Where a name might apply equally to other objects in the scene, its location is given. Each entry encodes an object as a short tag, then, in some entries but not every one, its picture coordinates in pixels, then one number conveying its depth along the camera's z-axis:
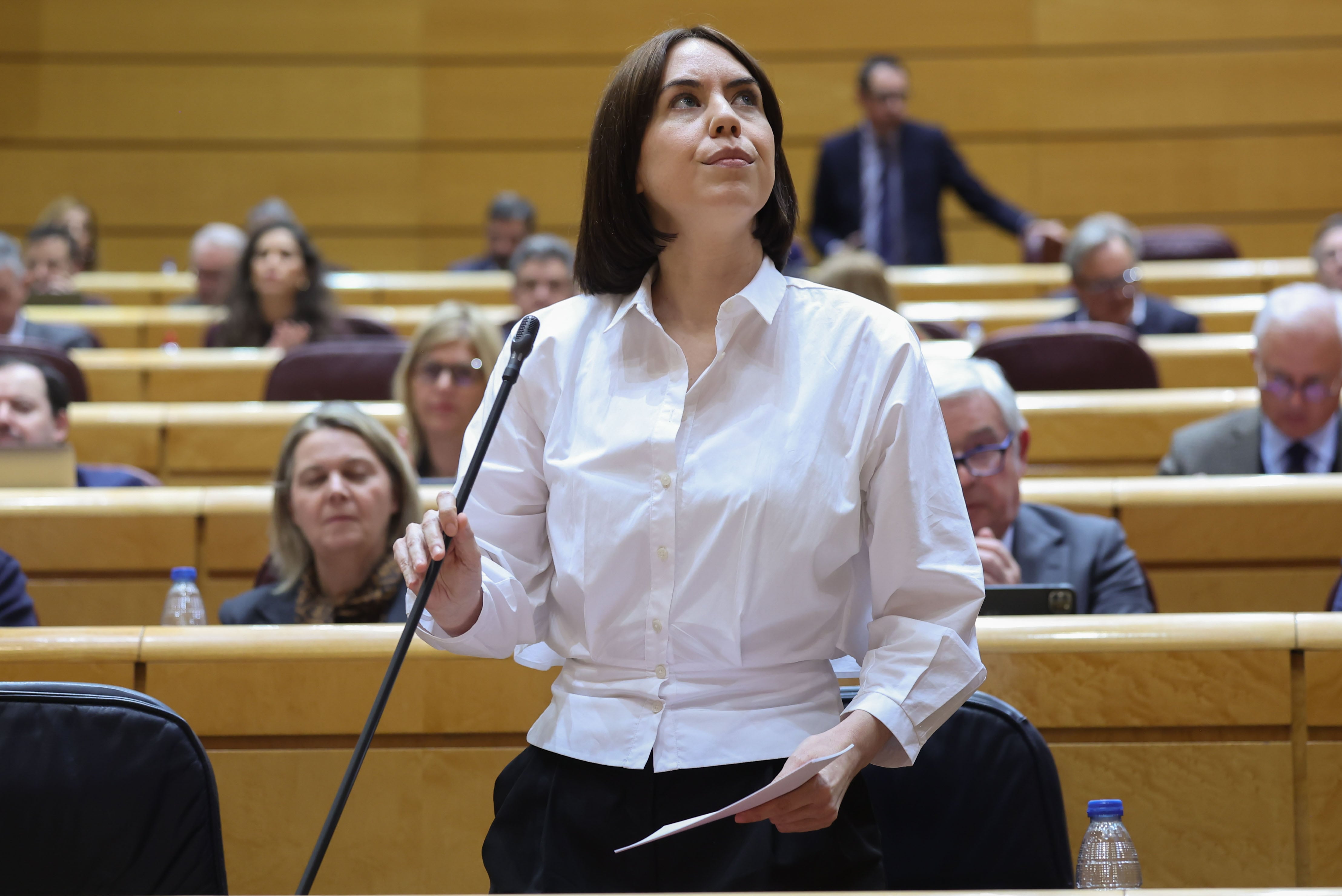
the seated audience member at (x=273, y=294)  9.66
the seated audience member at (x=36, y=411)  6.14
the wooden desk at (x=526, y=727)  3.28
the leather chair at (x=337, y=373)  7.66
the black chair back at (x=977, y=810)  2.71
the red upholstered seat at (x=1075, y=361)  7.36
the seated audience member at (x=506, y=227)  12.34
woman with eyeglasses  6.40
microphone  2.08
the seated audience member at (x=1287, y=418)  6.05
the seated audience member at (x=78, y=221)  12.63
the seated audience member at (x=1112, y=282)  8.95
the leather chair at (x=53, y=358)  7.19
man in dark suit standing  12.06
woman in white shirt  2.29
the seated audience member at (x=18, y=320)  8.99
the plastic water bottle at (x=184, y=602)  4.96
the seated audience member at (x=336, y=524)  4.79
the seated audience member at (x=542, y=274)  9.05
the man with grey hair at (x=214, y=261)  10.94
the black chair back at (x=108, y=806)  2.52
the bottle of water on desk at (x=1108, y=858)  3.08
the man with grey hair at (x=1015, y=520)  4.54
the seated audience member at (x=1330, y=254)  9.81
